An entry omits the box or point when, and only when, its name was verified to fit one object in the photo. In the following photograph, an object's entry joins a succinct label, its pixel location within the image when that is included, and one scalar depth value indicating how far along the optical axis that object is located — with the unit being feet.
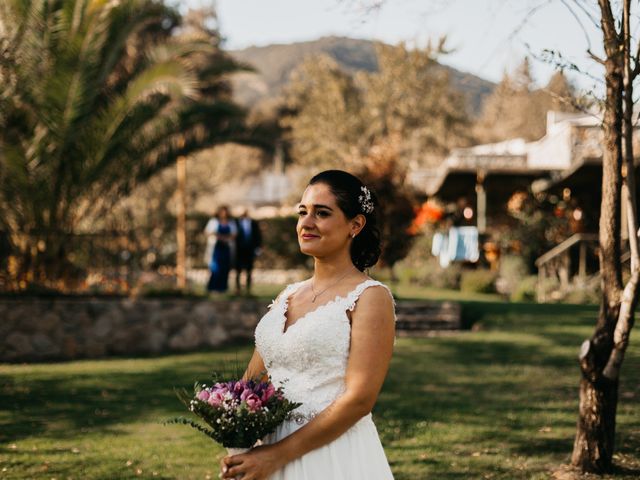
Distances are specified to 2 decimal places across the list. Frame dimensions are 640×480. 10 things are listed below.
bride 9.66
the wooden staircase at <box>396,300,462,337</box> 51.60
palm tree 48.60
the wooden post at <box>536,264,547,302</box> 67.15
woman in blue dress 59.41
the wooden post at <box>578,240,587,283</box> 68.64
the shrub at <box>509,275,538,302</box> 68.74
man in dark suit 60.85
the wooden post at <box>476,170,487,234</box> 87.04
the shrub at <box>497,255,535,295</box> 72.79
